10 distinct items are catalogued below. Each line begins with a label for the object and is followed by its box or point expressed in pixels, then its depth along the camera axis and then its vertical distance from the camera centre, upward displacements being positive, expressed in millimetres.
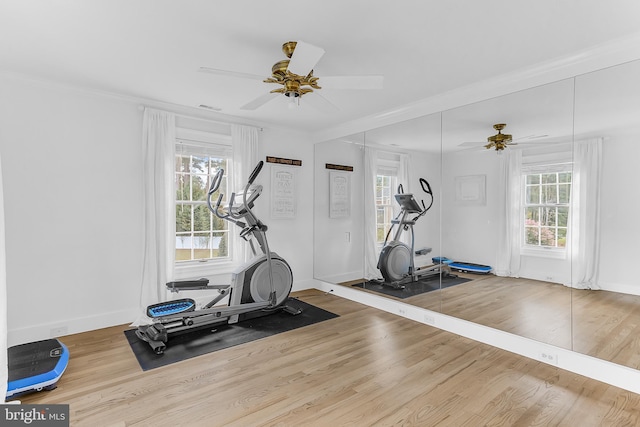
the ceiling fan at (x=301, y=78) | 2236 +992
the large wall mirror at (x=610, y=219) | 2459 -59
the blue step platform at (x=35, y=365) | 2330 -1229
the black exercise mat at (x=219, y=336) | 3000 -1362
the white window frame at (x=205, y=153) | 4250 +711
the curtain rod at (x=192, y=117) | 3868 +1161
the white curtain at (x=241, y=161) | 4567 +645
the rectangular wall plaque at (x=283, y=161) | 5008 +733
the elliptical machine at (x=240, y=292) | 3383 -1029
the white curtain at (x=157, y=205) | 3854 +13
